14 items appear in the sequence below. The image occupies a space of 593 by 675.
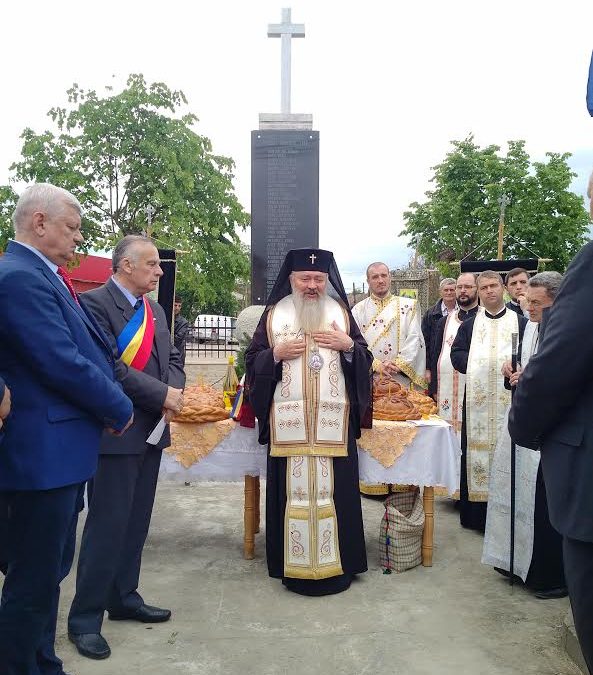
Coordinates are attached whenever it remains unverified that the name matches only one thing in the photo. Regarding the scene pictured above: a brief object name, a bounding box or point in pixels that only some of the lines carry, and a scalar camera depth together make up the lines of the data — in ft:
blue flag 11.51
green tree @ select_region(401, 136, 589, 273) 86.69
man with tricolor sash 11.67
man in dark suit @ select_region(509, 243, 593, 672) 6.78
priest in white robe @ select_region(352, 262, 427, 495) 21.68
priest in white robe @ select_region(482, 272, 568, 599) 14.28
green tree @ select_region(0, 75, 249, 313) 57.31
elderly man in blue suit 8.33
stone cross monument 25.13
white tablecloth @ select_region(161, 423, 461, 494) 15.69
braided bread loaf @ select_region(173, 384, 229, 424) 16.28
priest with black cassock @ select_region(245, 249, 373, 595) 14.60
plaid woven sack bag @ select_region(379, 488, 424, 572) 15.65
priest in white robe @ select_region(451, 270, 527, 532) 18.89
